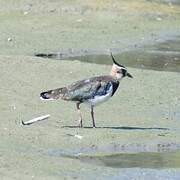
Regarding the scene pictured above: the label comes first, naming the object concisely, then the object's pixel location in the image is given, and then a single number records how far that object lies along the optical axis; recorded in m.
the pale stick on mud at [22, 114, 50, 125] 12.10
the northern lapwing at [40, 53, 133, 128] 12.16
